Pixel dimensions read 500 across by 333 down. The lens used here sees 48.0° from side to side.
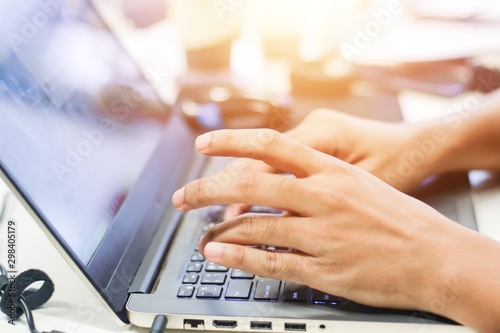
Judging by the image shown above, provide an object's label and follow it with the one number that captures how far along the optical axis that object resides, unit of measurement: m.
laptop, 0.53
